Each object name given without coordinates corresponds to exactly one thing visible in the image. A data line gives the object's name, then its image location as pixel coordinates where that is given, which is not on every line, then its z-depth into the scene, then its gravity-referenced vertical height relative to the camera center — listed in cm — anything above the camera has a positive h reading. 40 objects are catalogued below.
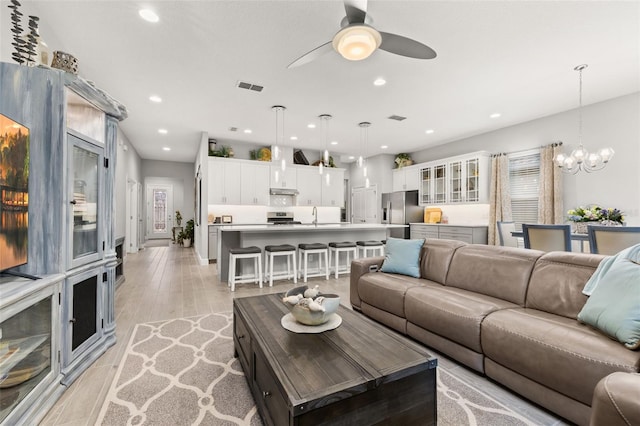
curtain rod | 498 +130
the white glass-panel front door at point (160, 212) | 1150 +7
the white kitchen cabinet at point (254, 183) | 697 +78
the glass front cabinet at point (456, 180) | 614 +85
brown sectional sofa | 149 -71
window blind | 539 +61
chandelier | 379 +84
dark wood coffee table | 115 -72
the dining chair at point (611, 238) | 263 -22
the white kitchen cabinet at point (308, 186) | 771 +81
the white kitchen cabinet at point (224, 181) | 660 +79
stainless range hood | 730 +61
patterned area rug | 162 -118
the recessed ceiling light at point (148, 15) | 242 +176
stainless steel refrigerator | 771 +16
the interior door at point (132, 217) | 755 -10
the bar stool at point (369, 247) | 526 -61
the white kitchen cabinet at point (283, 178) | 732 +97
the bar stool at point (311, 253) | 475 -72
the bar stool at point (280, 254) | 446 -77
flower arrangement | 357 +0
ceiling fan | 193 +129
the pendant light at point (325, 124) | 509 +184
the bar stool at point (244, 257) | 421 -76
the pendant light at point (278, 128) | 471 +182
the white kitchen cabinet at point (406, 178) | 782 +106
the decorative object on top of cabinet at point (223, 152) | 671 +150
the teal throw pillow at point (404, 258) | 314 -50
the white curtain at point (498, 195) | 571 +42
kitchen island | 461 -38
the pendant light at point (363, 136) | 551 +185
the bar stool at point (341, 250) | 499 -66
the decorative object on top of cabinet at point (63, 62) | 202 +110
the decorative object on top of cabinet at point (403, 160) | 817 +162
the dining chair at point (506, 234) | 441 -29
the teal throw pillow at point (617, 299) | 147 -48
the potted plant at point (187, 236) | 969 -77
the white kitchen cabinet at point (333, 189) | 804 +75
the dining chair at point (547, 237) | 318 -26
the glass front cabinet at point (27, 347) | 143 -78
